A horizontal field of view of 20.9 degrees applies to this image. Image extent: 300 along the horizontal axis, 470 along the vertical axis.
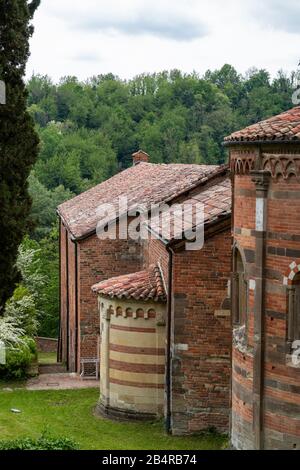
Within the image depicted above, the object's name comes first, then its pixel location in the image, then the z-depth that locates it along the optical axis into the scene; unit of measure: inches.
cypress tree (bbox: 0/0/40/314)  791.1
